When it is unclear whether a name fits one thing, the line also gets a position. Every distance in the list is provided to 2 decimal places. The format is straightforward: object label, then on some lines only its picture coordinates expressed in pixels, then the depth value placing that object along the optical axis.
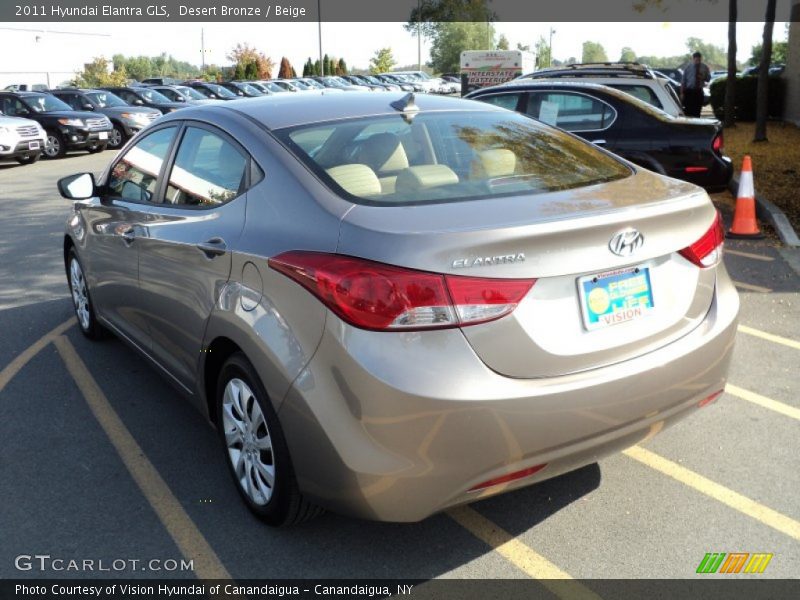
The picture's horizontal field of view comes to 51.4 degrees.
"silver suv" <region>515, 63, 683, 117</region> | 10.58
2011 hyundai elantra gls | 2.72
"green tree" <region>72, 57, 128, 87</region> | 56.00
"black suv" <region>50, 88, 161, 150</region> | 22.83
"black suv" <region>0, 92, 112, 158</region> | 20.27
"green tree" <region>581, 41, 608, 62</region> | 182.62
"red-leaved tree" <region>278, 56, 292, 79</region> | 73.19
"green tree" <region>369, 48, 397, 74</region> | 81.25
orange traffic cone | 8.57
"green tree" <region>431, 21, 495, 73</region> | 97.56
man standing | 19.73
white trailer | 43.62
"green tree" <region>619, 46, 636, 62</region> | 157.71
